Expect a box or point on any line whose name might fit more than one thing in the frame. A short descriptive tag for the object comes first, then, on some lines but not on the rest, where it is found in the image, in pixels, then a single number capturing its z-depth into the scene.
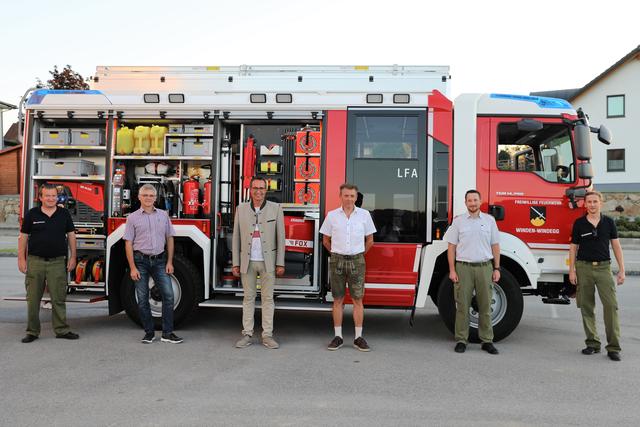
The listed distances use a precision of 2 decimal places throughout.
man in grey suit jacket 6.43
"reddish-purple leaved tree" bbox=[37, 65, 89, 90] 28.97
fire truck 6.70
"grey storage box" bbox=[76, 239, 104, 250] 7.36
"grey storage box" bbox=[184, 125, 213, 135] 7.24
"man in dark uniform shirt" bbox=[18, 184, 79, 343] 6.54
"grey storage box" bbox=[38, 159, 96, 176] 7.37
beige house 32.50
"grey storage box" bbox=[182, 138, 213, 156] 7.27
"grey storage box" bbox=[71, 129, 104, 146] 7.45
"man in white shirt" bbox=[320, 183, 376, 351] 6.27
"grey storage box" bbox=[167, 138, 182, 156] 7.36
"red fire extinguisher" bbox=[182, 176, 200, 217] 7.25
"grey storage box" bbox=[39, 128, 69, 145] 7.45
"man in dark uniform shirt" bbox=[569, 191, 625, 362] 6.06
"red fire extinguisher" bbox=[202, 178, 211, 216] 7.17
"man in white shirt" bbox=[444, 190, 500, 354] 6.21
